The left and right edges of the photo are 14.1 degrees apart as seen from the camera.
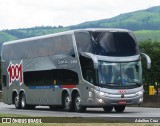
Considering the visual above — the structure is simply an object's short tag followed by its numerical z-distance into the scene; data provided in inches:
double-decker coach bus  1161.4
